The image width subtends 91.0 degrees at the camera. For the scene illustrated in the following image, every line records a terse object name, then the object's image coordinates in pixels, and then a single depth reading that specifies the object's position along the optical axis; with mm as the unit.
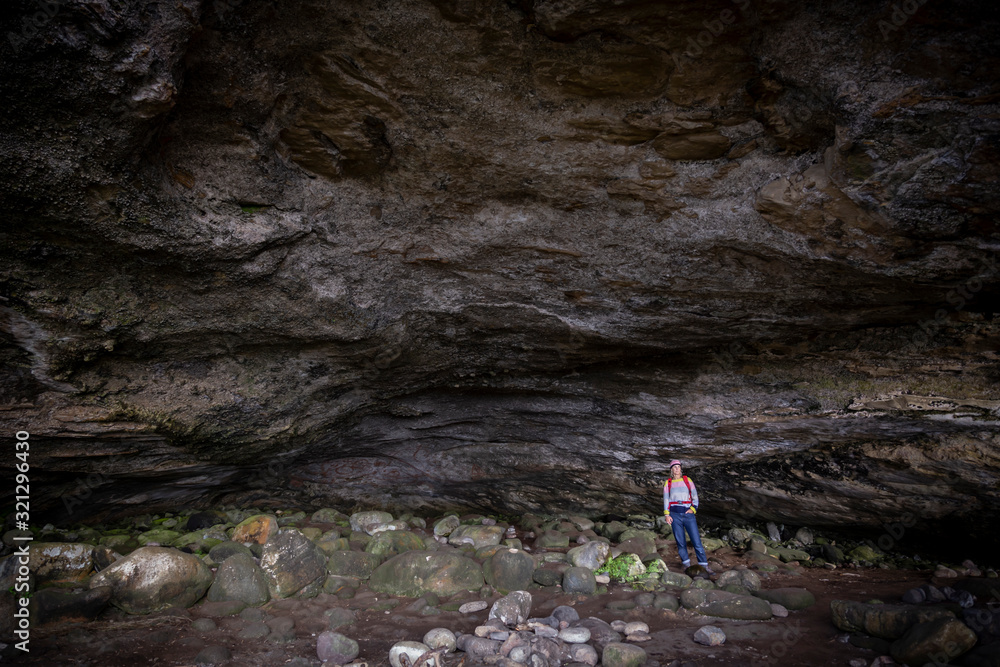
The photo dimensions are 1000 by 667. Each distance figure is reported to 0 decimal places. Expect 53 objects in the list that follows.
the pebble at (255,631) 4148
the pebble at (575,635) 4014
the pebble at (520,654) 3748
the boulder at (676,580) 5355
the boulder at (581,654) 3777
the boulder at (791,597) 4723
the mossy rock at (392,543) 5906
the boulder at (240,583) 4680
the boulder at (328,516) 7310
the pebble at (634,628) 4238
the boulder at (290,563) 4871
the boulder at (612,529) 7150
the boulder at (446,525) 7039
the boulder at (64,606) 4113
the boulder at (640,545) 6500
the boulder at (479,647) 3855
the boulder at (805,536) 6844
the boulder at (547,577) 5398
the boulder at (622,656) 3652
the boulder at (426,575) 5059
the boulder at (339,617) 4410
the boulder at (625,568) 5562
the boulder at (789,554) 6476
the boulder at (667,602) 4746
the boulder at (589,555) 5871
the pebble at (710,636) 3994
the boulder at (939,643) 3457
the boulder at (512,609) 4391
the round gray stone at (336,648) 3795
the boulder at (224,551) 5426
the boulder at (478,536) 6584
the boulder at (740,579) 5223
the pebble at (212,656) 3742
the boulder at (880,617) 3793
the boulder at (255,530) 5977
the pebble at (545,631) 4168
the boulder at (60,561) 4590
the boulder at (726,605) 4488
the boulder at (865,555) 6338
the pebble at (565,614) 4457
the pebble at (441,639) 3953
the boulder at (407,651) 3724
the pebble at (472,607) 4660
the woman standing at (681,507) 6133
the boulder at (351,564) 5344
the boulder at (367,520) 6964
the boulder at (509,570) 5219
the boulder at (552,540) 6625
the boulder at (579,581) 5207
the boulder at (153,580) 4406
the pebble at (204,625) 4221
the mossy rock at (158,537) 5906
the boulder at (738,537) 6988
